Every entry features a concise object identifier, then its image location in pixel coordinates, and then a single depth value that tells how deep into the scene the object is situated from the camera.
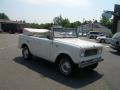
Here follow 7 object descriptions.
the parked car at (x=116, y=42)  7.54
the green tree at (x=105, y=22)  45.48
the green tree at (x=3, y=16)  66.56
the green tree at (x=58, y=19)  53.09
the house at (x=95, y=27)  38.53
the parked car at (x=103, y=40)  13.80
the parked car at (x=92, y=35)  21.64
